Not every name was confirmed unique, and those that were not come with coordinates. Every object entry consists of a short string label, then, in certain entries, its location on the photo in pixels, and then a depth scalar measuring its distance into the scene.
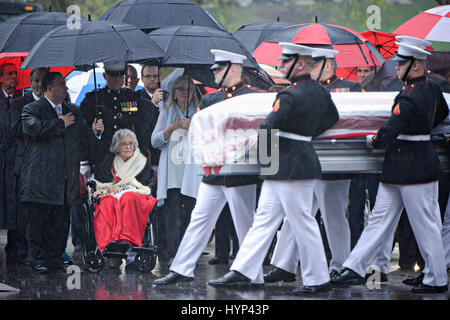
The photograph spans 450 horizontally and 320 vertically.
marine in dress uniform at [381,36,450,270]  19.20
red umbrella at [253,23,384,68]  19.78
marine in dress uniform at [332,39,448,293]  15.69
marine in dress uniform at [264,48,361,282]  16.89
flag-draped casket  16.05
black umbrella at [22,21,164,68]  17.78
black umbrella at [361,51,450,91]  20.52
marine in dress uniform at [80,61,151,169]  19.97
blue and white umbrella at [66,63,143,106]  25.61
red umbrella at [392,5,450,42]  19.86
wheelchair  18.52
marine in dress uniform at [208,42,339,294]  15.34
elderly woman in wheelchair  18.53
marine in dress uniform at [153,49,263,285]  16.45
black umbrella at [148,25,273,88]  18.94
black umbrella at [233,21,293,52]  24.23
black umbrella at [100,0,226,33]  22.41
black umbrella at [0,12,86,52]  20.77
